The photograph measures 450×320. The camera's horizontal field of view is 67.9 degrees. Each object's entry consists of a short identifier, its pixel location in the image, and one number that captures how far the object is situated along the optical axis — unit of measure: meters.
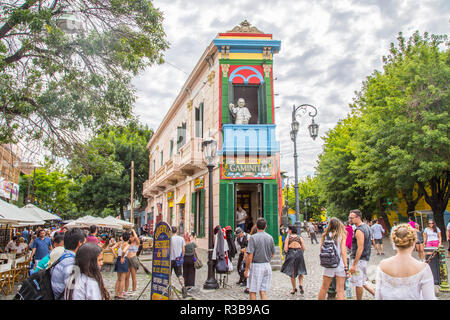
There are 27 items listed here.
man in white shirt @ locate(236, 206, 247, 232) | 13.95
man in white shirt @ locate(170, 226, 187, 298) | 7.94
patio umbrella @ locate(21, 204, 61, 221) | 17.09
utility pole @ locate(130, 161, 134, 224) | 27.66
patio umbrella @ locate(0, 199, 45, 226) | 9.77
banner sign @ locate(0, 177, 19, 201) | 20.80
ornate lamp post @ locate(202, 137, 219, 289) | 8.65
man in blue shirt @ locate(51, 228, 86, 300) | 3.38
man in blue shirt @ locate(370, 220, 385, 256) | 15.62
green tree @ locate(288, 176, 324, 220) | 66.25
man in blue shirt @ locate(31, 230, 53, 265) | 9.73
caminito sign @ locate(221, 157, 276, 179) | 13.95
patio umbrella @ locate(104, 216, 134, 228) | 18.39
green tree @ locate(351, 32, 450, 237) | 17.42
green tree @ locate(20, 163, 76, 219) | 47.47
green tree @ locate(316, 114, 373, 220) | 27.76
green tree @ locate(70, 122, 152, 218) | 31.25
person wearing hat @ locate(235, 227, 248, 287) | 9.34
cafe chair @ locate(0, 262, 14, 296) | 8.70
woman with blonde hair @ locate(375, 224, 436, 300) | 2.96
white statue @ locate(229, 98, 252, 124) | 14.51
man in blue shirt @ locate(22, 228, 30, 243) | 20.36
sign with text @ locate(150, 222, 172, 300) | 6.02
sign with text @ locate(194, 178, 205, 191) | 15.73
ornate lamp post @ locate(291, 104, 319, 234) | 13.88
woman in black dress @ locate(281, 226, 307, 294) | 7.84
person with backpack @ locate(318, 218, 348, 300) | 5.95
